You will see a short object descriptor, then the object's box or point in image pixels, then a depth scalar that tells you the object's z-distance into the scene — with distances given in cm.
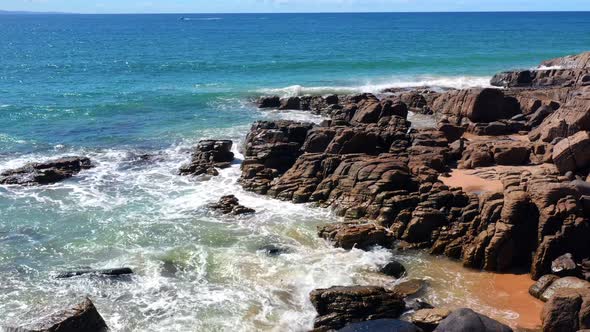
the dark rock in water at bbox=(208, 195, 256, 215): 2780
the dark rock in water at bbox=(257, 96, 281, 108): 5225
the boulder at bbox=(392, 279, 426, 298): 2008
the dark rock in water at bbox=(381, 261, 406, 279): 2153
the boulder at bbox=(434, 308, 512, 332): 1603
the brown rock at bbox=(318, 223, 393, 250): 2381
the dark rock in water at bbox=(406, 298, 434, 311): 1886
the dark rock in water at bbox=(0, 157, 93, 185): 3239
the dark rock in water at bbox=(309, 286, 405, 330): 1819
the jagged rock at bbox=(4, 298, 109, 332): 1698
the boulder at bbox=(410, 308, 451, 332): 1734
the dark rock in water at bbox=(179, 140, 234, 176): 3391
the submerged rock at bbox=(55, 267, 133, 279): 2184
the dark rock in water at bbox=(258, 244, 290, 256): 2362
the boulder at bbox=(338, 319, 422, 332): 1655
